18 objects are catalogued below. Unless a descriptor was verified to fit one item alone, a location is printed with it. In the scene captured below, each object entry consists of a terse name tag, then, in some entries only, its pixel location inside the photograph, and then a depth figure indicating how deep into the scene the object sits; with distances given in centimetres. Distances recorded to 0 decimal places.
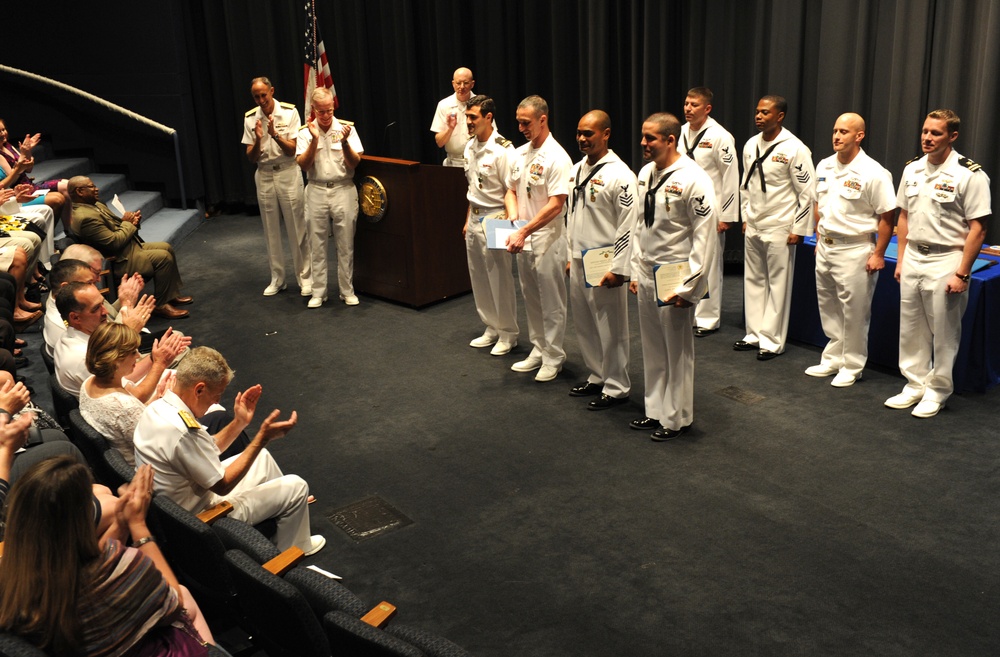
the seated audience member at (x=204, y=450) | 329
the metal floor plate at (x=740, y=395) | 548
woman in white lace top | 361
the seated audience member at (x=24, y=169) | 729
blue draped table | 533
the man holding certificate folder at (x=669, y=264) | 462
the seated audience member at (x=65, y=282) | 466
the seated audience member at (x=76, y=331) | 428
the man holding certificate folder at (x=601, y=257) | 511
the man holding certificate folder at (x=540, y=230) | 554
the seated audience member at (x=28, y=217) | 676
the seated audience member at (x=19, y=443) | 311
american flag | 830
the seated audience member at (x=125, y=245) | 681
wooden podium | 716
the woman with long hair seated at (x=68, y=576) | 227
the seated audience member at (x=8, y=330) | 468
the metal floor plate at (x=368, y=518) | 423
